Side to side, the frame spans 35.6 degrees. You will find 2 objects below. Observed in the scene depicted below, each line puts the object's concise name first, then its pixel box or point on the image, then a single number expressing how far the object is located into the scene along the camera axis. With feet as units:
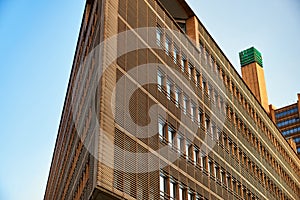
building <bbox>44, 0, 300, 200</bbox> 100.12
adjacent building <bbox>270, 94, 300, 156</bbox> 476.21
